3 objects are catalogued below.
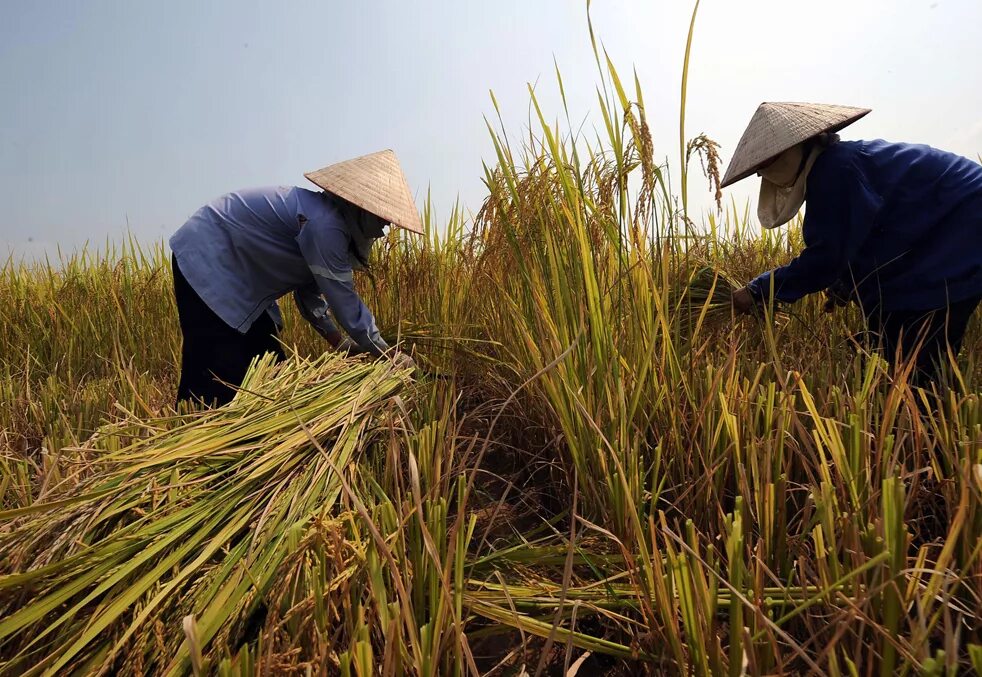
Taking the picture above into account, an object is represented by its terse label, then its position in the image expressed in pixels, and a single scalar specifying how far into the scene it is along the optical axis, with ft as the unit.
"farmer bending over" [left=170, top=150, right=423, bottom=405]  6.81
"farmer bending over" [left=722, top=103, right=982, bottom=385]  5.91
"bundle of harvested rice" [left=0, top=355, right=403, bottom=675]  2.46
